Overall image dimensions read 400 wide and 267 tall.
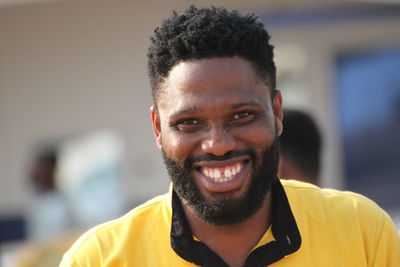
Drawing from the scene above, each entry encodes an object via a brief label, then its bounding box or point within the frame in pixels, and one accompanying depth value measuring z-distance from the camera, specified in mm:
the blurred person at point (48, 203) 14883
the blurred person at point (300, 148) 7877
